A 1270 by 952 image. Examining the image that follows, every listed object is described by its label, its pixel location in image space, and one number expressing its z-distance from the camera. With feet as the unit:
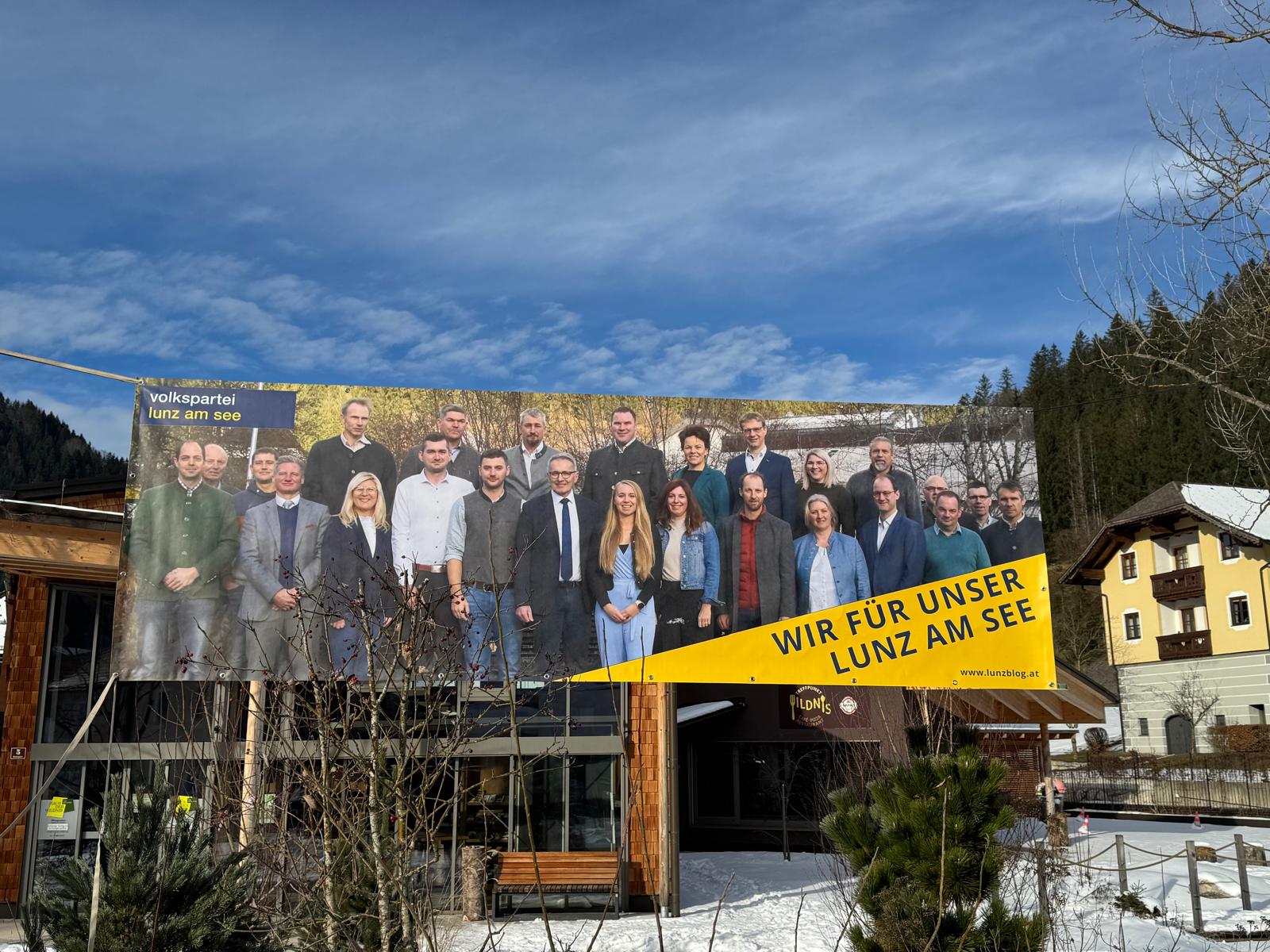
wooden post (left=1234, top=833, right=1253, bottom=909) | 49.01
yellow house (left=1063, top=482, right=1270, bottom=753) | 129.29
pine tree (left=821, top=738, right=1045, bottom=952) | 22.49
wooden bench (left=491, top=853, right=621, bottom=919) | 47.39
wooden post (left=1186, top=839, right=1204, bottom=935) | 44.39
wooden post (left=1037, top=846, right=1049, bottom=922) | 33.30
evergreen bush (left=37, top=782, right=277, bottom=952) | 21.84
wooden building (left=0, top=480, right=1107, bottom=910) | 49.24
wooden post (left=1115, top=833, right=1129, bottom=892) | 50.37
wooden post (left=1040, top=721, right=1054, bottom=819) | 63.52
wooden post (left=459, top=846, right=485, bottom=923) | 45.91
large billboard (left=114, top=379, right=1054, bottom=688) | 49.16
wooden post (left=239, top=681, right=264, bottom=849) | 28.96
